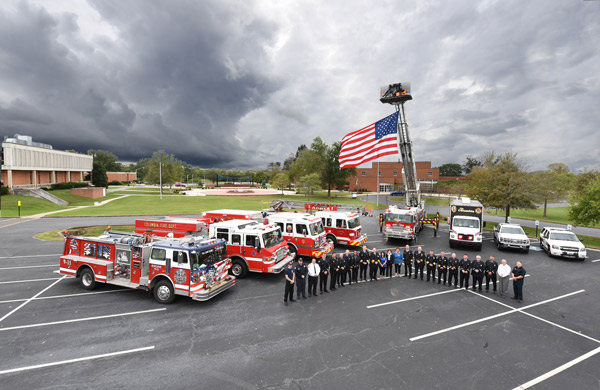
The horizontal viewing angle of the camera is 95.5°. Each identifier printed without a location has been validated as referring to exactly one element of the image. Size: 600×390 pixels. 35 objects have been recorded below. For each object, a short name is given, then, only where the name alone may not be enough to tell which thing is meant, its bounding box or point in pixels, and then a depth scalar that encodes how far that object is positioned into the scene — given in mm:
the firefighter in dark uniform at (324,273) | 11742
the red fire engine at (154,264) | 9961
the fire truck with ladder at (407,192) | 20172
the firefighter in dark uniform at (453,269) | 12484
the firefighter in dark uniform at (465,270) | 12188
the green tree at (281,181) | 76538
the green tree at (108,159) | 114750
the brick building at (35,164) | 51594
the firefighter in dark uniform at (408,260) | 13539
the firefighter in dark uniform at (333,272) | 12062
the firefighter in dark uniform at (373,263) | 13195
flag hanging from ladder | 22344
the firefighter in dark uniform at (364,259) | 13133
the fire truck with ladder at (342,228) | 18609
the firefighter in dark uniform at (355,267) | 12729
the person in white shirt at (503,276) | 11398
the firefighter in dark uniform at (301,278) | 11016
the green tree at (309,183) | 60750
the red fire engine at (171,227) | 15744
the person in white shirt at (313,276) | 11253
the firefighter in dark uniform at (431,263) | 12992
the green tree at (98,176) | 82369
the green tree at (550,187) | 26328
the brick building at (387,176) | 99312
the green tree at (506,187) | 26375
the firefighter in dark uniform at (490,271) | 11805
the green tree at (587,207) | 20391
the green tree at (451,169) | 145750
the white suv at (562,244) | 16781
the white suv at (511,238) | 18516
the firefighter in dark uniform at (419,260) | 13227
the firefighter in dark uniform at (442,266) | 12664
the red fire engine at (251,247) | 12773
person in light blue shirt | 13352
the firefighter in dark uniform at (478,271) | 11930
